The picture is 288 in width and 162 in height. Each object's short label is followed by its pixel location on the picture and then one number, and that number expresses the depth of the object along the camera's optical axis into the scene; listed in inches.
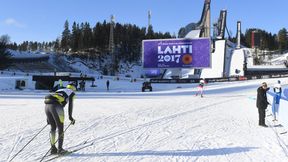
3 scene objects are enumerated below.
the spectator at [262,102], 479.8
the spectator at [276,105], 527.2
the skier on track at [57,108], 278.0
